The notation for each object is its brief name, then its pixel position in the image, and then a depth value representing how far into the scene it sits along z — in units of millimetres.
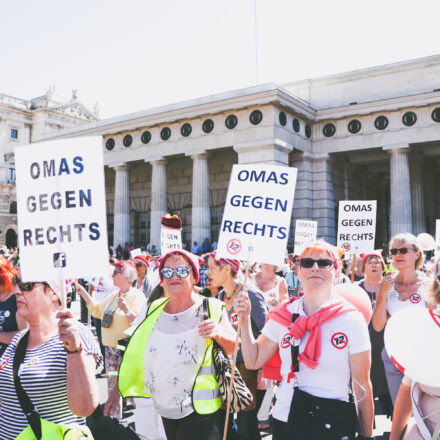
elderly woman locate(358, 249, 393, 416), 5367
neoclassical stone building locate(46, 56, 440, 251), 25438
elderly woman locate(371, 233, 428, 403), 4691
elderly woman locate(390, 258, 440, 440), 2459
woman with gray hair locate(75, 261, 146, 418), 6074
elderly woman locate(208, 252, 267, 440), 4531
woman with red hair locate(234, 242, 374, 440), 2932
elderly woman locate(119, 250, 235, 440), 3436
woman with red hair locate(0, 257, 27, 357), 3793
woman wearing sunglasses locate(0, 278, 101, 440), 2631
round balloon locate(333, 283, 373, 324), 3607
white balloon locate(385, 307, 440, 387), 2320
